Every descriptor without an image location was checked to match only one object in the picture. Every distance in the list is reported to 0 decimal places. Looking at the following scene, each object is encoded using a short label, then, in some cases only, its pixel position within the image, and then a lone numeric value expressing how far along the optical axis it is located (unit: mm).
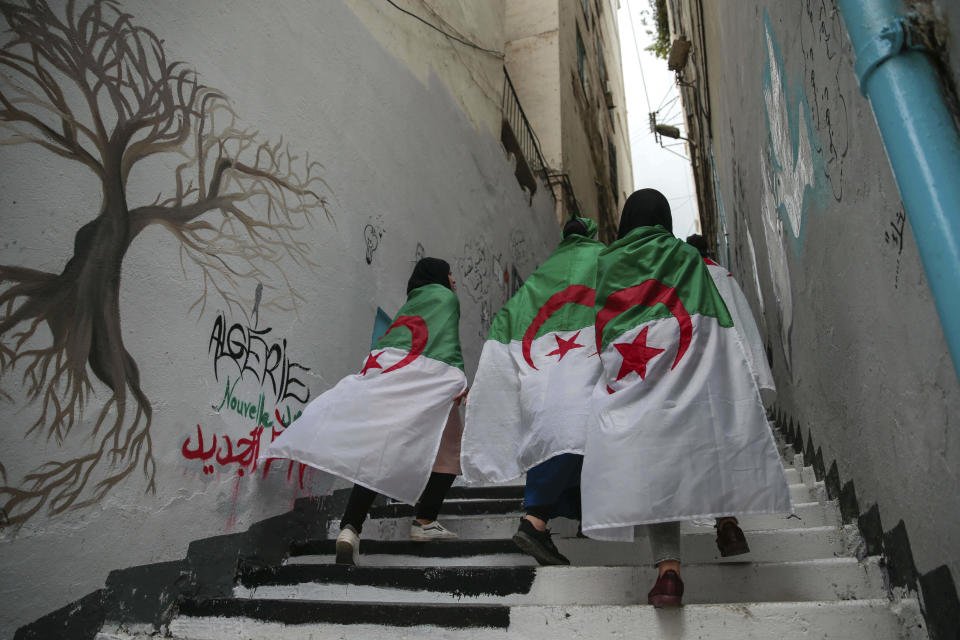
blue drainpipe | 1273
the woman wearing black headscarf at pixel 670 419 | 2203
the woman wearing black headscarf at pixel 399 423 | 3014
